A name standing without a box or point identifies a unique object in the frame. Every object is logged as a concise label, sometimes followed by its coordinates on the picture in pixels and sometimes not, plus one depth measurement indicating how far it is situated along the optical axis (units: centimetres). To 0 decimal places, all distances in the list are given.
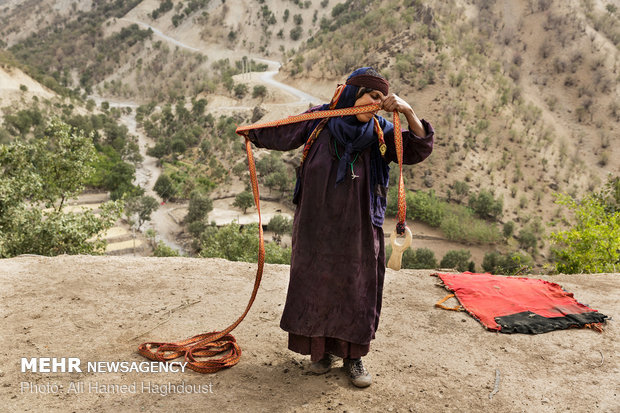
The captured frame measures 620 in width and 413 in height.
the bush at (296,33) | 5472
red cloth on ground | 385
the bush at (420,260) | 1791
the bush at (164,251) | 1630
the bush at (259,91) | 3744
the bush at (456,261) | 1845
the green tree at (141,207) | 2458
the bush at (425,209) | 2227
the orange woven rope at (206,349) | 295
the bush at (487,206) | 2216
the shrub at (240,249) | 1362
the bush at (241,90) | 3984
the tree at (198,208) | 2419
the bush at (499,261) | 1785
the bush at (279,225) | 2195
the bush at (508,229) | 2058
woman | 268
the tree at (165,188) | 2872
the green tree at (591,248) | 647
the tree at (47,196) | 696
